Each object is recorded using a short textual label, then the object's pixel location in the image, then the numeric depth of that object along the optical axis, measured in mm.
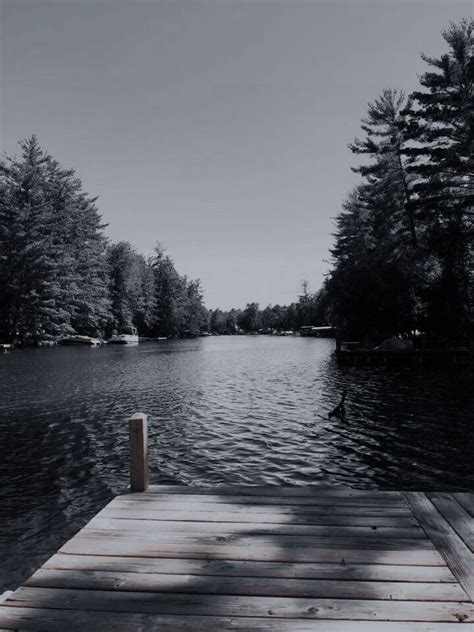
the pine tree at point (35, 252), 53906
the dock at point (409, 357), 30219
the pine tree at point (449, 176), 29156
